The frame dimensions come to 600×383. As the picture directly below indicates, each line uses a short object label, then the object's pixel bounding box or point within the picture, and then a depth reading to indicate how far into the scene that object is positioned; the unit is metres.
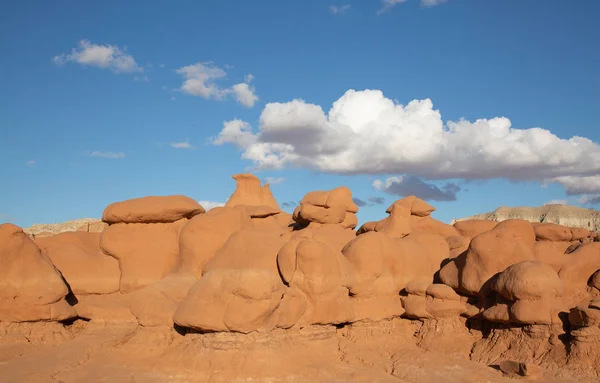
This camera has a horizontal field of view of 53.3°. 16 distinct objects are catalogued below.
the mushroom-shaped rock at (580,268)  12.42
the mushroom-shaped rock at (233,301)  10.09
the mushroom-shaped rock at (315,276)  11.16
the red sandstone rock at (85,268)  13.23
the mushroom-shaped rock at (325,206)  14.64
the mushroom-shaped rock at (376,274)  12.27
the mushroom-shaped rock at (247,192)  23.84
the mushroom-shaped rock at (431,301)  12.42
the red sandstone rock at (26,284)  11.89
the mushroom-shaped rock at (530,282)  10.95
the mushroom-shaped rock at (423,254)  13.14
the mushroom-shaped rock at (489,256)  12.09
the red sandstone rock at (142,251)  13.14
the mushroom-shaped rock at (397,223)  15.31
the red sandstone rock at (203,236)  12.50
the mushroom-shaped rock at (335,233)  13.19
